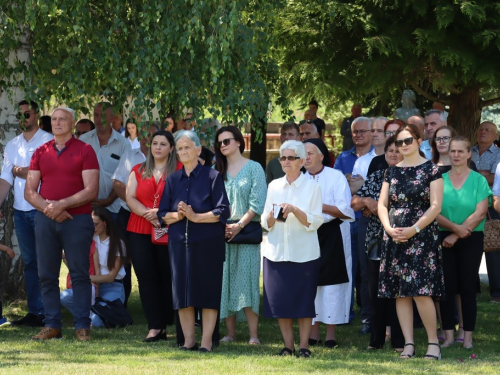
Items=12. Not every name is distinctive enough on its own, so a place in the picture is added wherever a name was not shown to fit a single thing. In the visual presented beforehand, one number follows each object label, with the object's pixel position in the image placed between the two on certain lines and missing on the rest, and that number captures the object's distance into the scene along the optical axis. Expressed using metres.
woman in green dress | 15.76
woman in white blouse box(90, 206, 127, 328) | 18.24
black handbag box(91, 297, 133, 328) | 17.61
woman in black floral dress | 14.19
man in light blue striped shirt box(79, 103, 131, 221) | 19.00
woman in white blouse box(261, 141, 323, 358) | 14.24
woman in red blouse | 15.83
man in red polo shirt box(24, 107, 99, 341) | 15.95
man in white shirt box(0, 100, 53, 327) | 17.75
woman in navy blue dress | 14.70
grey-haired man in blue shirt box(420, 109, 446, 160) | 17.91
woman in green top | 15.47
